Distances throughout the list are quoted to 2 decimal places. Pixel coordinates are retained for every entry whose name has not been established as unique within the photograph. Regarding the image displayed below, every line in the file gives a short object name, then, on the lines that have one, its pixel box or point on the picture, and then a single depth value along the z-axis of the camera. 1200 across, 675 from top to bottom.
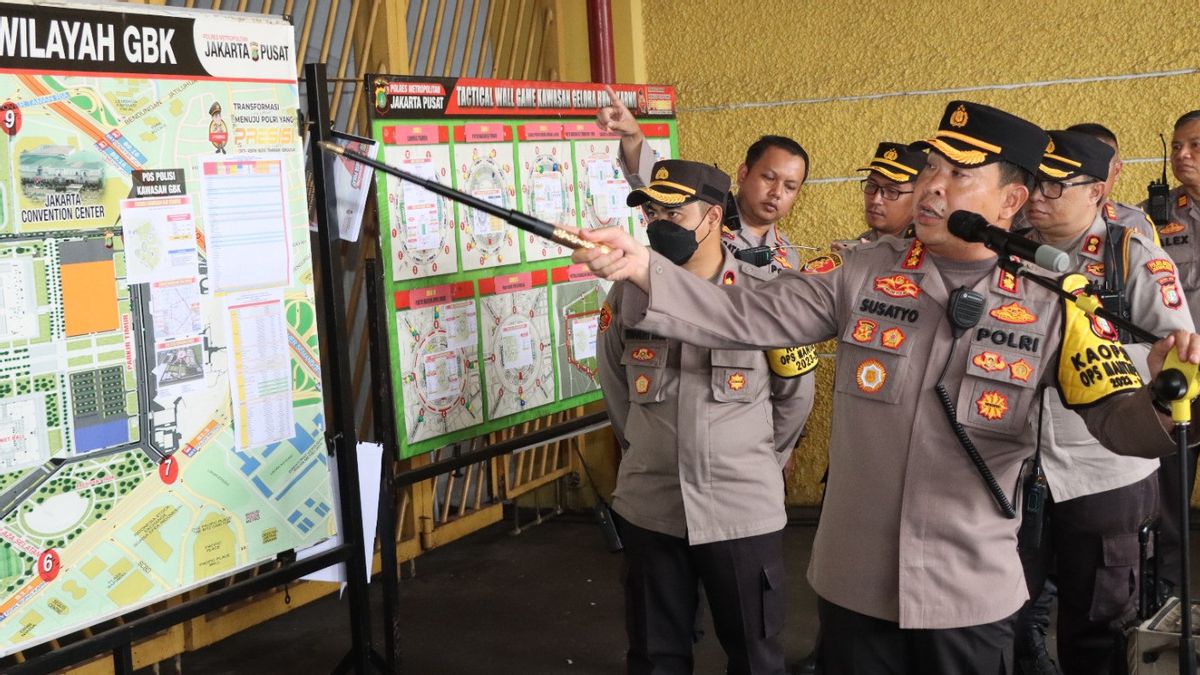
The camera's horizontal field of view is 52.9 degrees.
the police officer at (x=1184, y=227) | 4.24
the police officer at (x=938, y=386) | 2.11
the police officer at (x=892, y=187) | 4.22
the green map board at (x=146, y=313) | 2.62
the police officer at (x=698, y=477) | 3.00
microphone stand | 1.69
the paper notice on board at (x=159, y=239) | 2.80
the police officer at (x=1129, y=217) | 3.60
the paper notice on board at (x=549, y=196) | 4.72
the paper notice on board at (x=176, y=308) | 2.86
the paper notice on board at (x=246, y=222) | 2.97
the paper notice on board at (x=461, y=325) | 4.26
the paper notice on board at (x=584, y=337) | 4.90
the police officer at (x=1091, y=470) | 3.11
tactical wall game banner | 4.06
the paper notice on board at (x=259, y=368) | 3.04
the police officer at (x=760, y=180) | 4.12
